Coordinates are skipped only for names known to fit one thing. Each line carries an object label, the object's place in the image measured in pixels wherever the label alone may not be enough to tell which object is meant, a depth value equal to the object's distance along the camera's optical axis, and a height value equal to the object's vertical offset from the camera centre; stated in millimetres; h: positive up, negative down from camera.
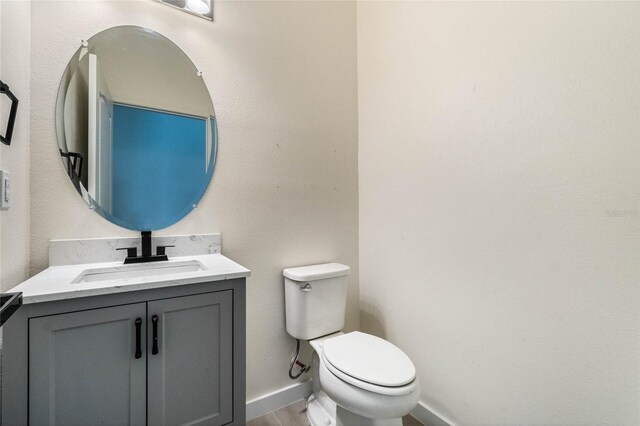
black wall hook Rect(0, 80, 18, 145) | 872 +313
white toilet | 1020 -622
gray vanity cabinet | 762 -456
